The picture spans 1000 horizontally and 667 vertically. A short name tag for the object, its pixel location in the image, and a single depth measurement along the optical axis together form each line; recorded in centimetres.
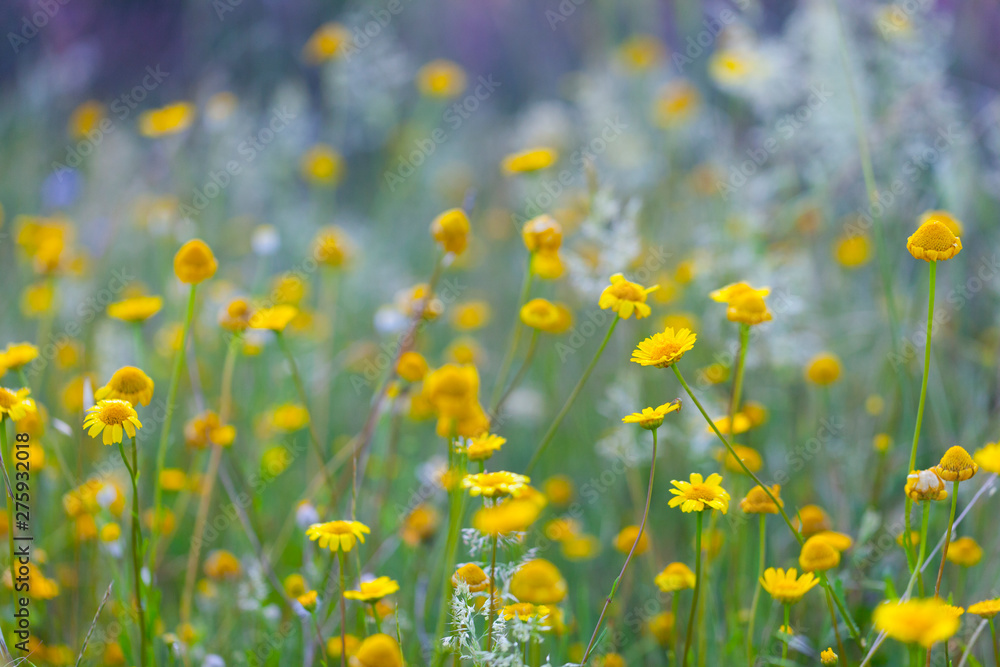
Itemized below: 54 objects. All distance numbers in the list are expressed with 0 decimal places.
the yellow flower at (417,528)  155
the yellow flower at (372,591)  142
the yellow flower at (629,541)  152
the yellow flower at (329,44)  249
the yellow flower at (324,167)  231
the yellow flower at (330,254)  166
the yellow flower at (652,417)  143
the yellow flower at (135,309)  153
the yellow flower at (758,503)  146
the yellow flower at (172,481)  163
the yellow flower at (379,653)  139
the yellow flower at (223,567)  156
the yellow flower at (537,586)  143
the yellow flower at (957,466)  142
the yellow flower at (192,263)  149
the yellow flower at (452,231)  151
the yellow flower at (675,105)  239
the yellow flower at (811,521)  150
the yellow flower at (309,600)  144
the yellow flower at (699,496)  143
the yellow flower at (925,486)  141
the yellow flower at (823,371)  157
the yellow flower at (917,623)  134
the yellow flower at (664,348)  143
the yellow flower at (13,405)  144
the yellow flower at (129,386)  147
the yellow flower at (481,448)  145
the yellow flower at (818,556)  143
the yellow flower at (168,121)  180
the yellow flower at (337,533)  143
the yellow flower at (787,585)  144
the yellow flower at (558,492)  163
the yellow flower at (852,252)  186
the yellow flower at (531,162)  159
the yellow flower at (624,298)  146
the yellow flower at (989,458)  138
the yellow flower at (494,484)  143
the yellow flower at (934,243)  142
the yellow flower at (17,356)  149
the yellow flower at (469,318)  180
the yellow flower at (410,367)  152
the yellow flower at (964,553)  147
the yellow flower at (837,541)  144
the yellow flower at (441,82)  249
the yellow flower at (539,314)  152
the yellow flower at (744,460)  151
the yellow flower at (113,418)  144
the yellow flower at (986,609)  140
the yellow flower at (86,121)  234
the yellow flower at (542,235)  150
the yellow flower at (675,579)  146
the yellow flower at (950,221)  152
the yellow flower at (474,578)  144
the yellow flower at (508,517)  138
